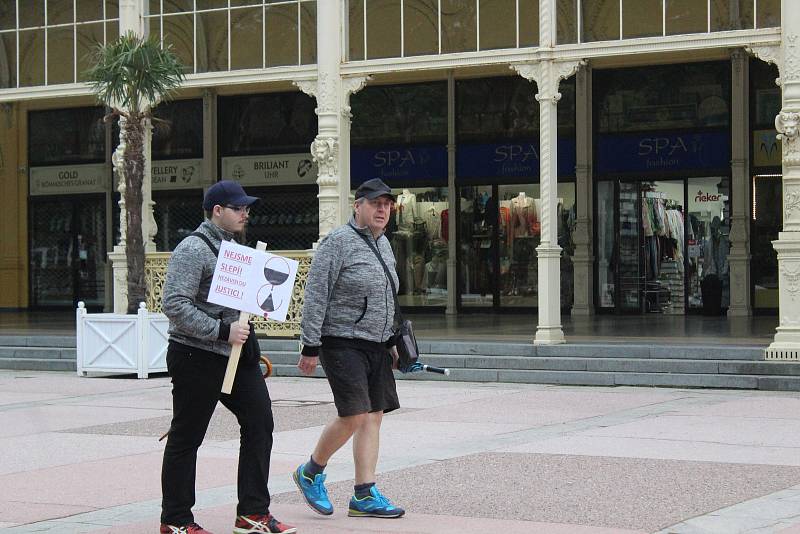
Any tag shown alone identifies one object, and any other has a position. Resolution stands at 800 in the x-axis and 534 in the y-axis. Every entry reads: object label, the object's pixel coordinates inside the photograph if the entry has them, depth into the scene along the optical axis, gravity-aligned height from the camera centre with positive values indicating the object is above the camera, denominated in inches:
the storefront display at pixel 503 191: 978.1 +61.0
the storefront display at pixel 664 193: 929.5 +56.3
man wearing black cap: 293.7 -13.5
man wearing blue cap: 268.8 -23.4
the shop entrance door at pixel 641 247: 956.0 +18.6
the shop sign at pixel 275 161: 1045.8 +90.8
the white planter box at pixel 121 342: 676.1 -32.0
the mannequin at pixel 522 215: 992.9 +43.5
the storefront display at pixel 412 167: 1013.8 +81.8
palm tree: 709.9 +98.8
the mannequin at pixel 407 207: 1024.9 +51.9
